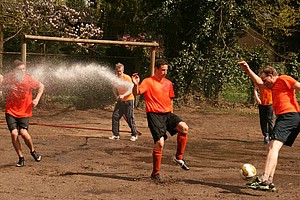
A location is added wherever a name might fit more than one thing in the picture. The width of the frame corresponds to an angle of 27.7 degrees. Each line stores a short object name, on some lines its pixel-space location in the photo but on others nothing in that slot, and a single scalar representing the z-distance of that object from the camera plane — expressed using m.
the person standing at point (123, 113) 14.26
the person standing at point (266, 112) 13.67
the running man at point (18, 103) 10.42
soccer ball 8.60
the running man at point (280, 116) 8.47
